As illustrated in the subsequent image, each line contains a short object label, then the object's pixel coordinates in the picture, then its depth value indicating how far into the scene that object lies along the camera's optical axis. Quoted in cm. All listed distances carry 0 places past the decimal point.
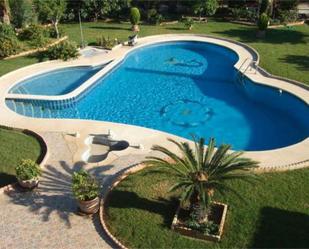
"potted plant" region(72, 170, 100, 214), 995
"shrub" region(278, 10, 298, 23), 2686
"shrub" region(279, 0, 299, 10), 2767
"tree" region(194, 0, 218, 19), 2701
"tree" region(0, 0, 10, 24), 2402
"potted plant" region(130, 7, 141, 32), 2576
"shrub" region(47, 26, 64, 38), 2413
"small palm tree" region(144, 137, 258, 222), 898
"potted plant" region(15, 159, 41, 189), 1097
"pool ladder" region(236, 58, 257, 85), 1939
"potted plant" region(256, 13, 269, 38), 2356
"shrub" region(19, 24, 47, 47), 2253
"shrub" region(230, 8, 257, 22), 2761
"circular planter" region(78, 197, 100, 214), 1003
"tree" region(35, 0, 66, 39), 2272
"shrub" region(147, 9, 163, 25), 2822
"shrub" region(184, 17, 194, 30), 2646
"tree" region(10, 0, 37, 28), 2400
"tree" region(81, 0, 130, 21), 2747
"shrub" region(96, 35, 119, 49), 2348
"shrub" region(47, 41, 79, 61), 2133
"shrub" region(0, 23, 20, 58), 2119
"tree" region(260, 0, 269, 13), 2588
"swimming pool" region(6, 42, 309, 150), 1535
